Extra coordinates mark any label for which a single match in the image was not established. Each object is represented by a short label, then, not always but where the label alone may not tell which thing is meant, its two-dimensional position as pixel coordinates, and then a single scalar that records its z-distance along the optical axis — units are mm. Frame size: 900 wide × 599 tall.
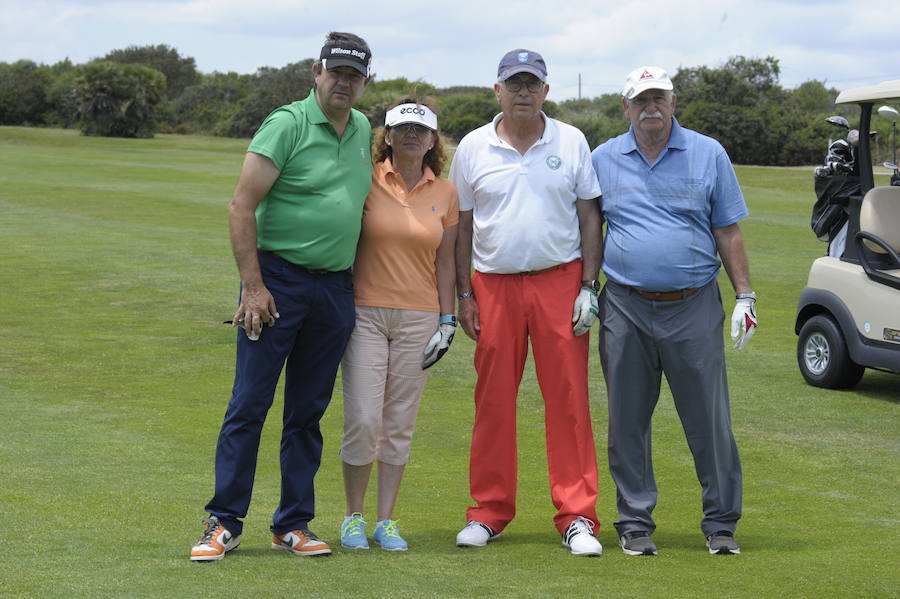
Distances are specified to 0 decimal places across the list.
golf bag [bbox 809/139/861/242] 10023
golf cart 9219
